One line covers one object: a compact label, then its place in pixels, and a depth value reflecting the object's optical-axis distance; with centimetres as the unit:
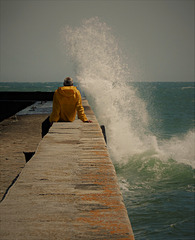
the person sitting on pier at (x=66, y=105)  1855
